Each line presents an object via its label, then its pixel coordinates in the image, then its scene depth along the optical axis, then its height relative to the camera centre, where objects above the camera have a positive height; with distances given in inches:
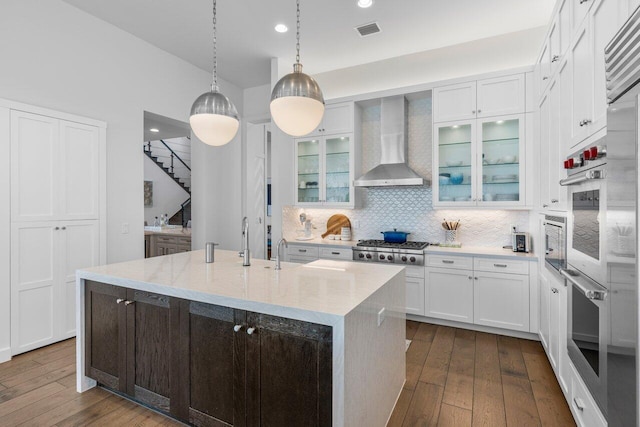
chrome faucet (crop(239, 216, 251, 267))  98.7 -11.2
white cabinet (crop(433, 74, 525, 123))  137.3 +51.4
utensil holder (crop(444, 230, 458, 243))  158.9 -11.0
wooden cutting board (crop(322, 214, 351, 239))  187.3 -5.9
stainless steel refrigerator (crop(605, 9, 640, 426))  41.9 -1.2
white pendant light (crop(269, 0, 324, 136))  79.2 +27.9
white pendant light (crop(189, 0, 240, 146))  92.6 +28.2
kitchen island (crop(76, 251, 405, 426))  58.2 -27.2
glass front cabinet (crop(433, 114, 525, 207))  139.2 +23.2
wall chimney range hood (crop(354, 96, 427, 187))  161.9 +35.8
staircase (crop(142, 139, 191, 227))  408.8 +64.2
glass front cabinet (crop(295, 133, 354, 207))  175.0 +24.2
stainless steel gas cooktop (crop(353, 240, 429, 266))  147.9 -18.2
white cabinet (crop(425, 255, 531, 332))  130.4 -32.8
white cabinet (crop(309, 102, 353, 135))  173.6 +51.5
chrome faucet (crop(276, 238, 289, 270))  91.6 -12.1
